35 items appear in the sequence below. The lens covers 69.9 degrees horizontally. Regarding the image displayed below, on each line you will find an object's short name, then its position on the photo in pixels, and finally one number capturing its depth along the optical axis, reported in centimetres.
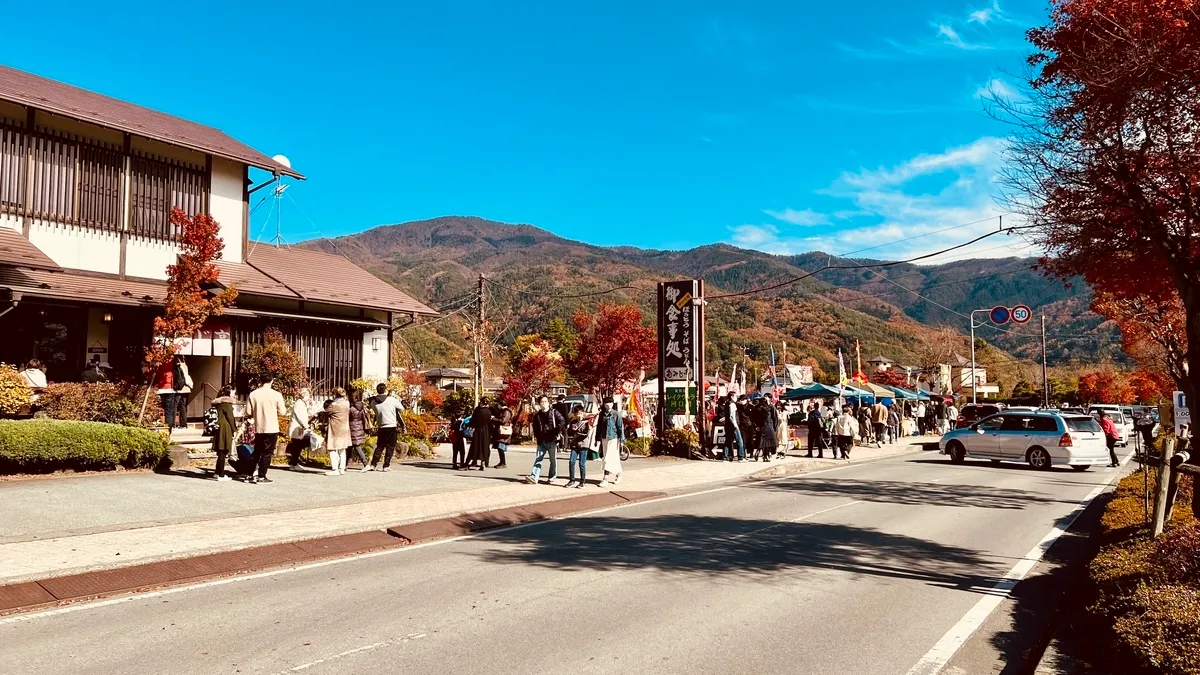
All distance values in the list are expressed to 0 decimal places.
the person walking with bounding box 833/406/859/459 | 2467
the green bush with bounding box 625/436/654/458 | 2380
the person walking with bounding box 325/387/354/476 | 1542
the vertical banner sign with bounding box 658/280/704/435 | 2428
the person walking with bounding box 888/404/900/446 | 3643
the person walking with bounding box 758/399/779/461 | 2250
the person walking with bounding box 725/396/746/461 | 2242
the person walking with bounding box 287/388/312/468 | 1538
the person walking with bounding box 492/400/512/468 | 1859
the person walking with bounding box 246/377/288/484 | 1345
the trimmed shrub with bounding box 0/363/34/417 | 1469
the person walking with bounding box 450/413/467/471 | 1823
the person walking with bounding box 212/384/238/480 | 1362
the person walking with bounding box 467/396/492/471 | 1769
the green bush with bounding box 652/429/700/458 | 2305
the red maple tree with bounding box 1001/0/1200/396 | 800
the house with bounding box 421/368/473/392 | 6265
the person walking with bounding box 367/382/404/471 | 1648
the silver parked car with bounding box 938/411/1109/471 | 2183
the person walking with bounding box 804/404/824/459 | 2553
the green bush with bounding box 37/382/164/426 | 1526
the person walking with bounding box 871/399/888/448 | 3278
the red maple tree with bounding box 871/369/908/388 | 6531
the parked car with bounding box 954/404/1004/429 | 3995
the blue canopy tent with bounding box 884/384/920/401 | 4194
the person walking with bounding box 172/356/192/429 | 1745
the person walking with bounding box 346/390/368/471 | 1627
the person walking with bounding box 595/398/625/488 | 1627
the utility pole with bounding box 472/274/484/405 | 3444
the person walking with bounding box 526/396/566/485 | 1595
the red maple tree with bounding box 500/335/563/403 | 3538
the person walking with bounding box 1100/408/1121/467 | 2338
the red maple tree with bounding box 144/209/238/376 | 1675
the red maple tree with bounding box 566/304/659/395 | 4378
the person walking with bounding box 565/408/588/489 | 1567
